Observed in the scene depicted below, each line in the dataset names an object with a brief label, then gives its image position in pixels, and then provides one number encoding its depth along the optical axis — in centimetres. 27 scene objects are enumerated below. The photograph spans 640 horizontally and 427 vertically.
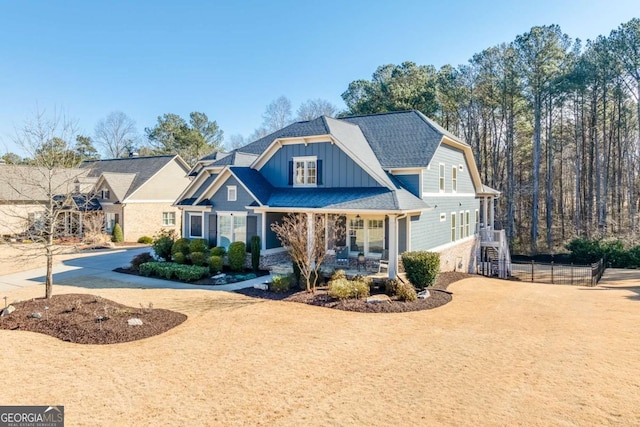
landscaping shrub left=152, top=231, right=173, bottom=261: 2056
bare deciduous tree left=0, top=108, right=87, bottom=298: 1206
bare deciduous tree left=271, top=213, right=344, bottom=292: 1416
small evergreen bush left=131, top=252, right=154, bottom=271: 1926
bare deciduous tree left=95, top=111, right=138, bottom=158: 6412
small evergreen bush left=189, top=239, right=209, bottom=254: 1952
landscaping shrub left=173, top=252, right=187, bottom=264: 1944
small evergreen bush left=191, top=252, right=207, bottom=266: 1895
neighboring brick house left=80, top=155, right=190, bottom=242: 3247
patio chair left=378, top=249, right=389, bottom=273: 1665
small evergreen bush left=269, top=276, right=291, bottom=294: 1451
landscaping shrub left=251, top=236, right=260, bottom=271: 1836
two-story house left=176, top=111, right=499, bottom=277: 1738
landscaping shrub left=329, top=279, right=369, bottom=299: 1316
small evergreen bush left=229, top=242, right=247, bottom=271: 1830
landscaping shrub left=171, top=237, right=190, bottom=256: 1991
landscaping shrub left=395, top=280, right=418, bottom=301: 1299
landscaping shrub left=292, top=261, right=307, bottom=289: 1534
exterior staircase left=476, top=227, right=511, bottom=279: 2475
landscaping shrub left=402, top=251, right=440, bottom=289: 1428
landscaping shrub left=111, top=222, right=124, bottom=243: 3109
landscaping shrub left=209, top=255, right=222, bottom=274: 1809
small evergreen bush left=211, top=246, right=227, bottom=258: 1872
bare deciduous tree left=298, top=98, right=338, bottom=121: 5144
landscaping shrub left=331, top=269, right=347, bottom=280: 1477
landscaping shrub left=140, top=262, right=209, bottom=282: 1702
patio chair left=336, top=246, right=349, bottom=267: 1745
